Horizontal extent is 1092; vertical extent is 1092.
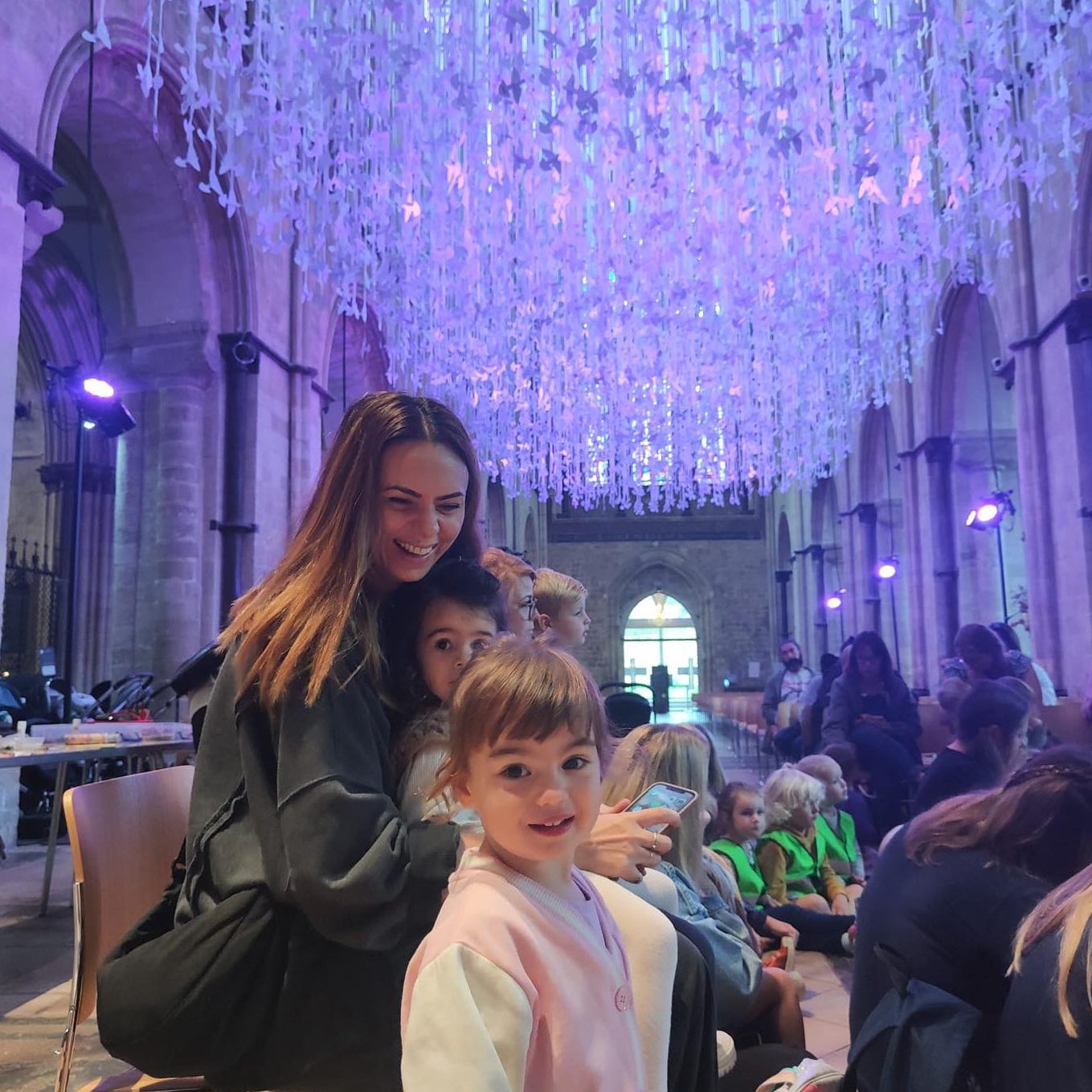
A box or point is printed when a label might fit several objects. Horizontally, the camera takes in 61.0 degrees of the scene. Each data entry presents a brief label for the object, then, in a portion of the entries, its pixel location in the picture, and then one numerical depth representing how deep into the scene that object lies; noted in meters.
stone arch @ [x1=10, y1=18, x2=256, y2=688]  6.82
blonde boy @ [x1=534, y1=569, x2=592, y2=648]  2.37
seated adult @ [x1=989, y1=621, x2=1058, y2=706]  5.79
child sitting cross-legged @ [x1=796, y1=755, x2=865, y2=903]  3.79
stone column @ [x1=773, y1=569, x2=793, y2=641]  20.05
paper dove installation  4.62
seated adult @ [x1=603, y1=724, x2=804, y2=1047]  1.89
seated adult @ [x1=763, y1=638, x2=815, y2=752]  8.69
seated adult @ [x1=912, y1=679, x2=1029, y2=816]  2.99
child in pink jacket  0.74
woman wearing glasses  1.90
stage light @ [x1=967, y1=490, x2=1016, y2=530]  8.64
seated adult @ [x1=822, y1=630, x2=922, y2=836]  4.62
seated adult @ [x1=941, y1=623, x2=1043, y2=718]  4.32
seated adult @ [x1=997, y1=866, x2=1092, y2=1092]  1.02
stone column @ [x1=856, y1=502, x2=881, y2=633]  14.20
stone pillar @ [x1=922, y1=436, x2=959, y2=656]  10.41
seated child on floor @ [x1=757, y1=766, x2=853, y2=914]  3.42
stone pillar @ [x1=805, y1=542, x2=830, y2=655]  18.30
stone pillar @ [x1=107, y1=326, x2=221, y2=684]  6.86
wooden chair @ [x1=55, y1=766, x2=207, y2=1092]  1.51
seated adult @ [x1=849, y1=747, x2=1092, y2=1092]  1.41
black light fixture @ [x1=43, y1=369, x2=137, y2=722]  5.41
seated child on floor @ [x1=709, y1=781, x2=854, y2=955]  3.07
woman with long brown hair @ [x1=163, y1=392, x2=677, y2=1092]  0.90
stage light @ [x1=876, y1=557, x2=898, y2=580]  12.69
